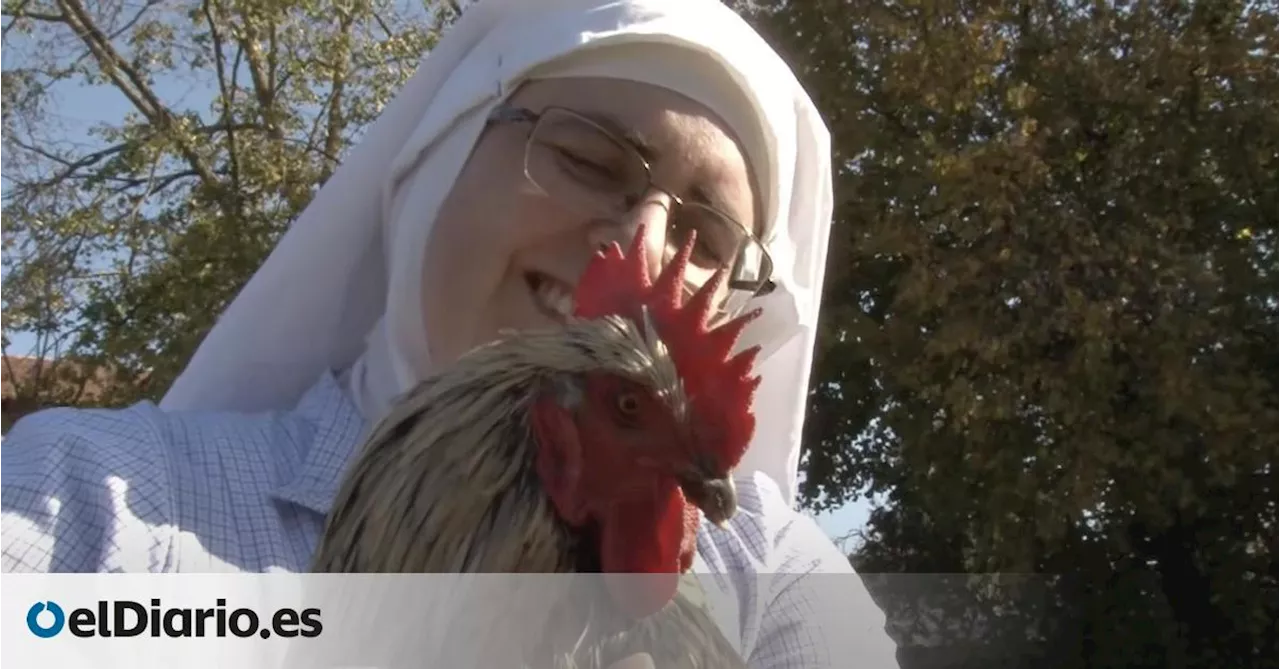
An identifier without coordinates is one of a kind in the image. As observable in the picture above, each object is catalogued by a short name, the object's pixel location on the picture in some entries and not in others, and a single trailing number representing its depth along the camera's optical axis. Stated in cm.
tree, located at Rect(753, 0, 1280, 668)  629
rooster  88
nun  109
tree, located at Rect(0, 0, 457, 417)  725
